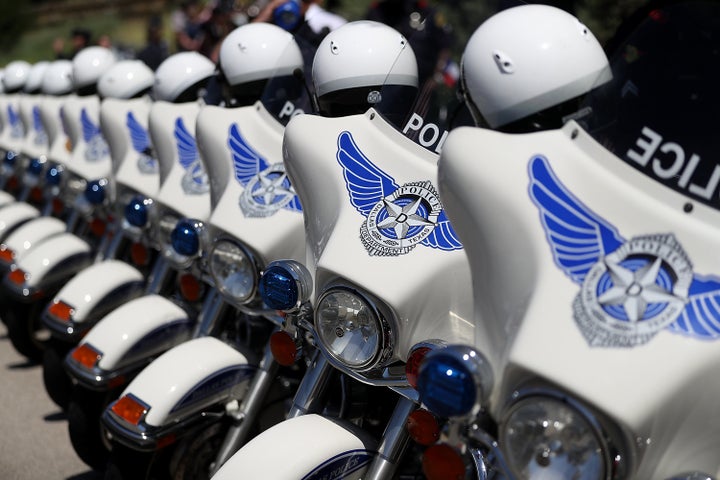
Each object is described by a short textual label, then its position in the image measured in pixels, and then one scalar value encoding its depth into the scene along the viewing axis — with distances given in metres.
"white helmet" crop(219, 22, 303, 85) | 3.91
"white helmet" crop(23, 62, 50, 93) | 7.63
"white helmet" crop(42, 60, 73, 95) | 6.90
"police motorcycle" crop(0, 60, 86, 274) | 5.62
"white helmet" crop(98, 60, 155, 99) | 5.37
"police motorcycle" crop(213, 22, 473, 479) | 2.58
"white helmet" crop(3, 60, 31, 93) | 8.10
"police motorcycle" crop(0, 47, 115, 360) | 5.04
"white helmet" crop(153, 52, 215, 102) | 4.73
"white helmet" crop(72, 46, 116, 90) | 6.13
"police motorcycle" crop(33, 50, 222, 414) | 4.29
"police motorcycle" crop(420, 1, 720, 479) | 1.92
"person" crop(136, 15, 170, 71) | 6.19
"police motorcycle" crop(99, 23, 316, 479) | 3.25
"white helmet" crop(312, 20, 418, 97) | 3.07
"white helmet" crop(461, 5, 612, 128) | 2.29
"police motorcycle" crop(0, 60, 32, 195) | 7.38
